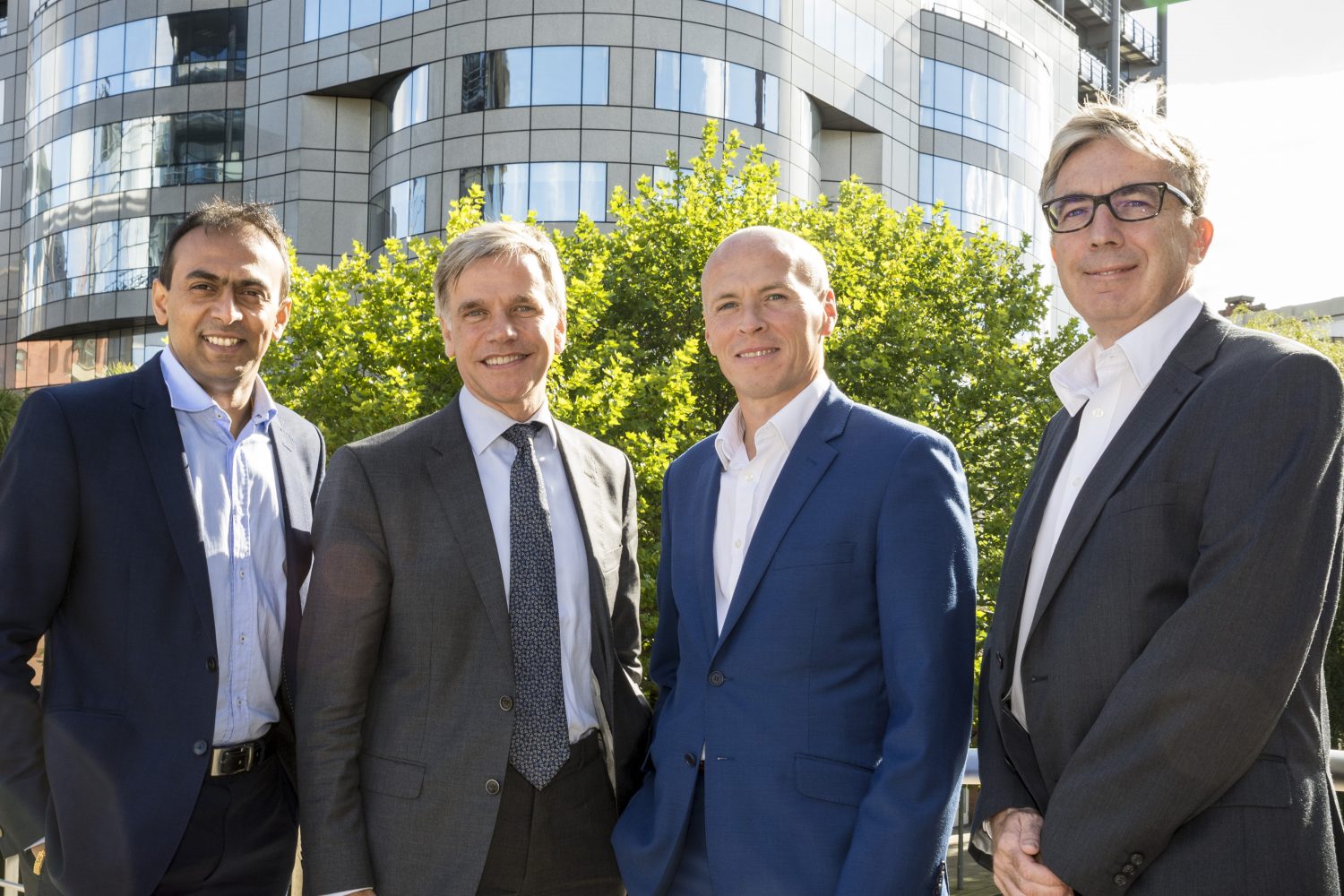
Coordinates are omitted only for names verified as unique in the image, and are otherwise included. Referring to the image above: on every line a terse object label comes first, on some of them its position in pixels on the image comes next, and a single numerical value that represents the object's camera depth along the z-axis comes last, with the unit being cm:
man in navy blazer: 324
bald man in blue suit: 287
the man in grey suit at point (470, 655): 322
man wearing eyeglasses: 238
